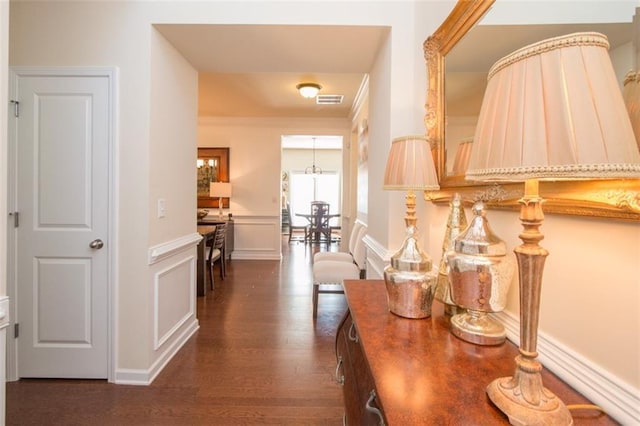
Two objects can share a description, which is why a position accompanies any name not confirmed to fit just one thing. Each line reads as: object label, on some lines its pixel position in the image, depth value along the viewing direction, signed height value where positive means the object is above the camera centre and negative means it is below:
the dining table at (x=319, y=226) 7.80 -0.60
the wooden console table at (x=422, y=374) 0.62 -0.42
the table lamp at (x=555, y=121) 0.46 +0.13
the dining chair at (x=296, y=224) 10.53 -0.78
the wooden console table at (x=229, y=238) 5.31 -0.66
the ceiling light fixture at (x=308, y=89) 3.95 +1.50
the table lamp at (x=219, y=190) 5.58 +0.22
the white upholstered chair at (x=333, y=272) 3.08 -0.71
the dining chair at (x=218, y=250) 4.05 -0.69
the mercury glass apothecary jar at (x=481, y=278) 0.89 -0.22
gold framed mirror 0.63 +0.07
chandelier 10.45 +1.14
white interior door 1.99 -0.16
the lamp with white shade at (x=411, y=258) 1.05 -0.19
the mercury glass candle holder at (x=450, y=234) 1.13 -0.11
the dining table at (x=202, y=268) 3.78 -0.83
